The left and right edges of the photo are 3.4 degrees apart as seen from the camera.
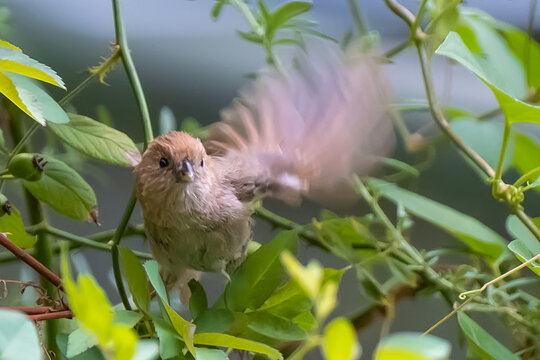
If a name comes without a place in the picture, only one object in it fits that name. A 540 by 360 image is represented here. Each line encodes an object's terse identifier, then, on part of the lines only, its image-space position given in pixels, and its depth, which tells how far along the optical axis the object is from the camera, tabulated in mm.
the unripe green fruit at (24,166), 2792
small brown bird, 2804
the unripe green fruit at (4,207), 2791
